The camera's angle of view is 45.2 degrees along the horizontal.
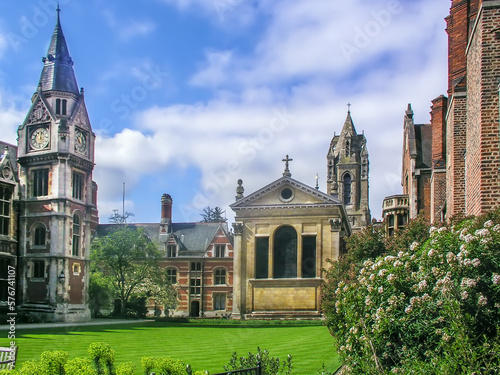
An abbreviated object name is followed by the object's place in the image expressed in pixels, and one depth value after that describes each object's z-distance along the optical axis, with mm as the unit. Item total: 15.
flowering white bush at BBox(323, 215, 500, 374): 7984
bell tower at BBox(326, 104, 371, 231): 88562
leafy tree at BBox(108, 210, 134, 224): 85625
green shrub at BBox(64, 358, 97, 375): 8648
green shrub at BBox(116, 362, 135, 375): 8724
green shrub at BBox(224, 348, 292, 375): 10590
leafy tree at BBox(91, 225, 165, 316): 55781
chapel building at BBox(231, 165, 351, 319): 51875
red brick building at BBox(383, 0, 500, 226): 13164
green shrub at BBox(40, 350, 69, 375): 9008
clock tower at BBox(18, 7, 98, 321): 41812
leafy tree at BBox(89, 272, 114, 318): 53816
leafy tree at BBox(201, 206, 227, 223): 110438
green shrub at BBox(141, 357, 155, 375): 9086
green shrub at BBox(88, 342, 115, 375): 9742
